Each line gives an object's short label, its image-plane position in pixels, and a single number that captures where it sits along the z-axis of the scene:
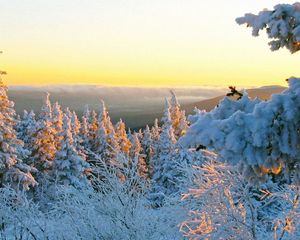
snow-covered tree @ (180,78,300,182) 3.98
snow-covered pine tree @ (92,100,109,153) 57.62
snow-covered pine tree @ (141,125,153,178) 67.19
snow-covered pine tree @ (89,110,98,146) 62.92
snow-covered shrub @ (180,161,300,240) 11.19
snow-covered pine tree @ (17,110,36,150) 44.00
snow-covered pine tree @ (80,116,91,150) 60.92
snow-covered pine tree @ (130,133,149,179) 60.33
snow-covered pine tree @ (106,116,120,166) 56.08
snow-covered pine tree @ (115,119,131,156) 63.62
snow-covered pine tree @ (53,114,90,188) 44.22
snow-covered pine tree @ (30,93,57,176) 43.50
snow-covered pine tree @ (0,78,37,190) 32.16
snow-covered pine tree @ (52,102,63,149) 46.59
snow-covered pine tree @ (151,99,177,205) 44.86
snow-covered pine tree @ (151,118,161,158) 64.07
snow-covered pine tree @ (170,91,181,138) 54.72
